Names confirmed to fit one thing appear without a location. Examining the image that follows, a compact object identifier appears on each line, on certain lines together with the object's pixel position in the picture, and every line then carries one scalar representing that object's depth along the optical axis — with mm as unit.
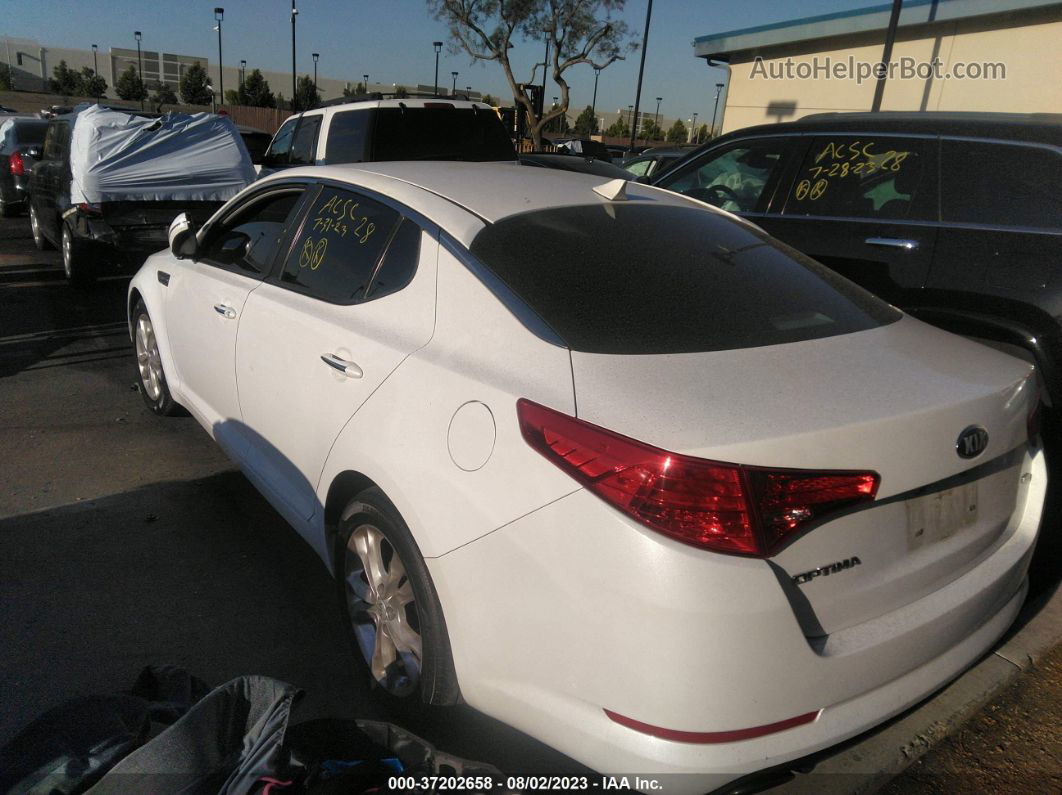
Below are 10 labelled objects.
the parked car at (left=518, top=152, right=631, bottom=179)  10977
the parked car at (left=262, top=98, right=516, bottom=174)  8305
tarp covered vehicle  7953
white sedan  1714
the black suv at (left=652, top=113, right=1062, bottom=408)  3488
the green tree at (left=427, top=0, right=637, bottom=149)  32531
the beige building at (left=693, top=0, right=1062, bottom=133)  13641
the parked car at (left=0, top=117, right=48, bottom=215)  13320
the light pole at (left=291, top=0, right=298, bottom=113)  41281
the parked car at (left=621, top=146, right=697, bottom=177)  13391
